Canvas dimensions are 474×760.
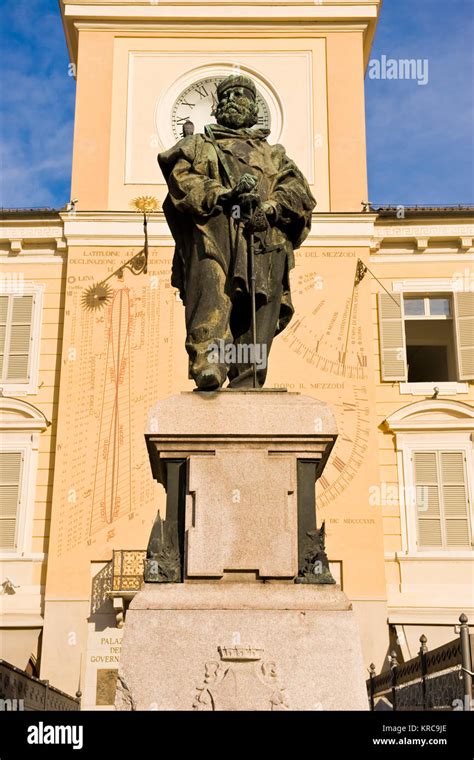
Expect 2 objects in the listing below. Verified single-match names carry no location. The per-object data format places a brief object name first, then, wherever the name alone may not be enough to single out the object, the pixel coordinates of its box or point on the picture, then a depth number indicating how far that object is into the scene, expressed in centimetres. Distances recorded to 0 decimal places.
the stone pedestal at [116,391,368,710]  530
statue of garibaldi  660
